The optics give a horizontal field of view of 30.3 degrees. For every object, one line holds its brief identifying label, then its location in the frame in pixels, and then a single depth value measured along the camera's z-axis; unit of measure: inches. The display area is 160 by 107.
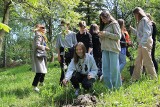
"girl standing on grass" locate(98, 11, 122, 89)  261.0
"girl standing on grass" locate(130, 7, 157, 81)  284.2
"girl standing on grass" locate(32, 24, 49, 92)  325.6
